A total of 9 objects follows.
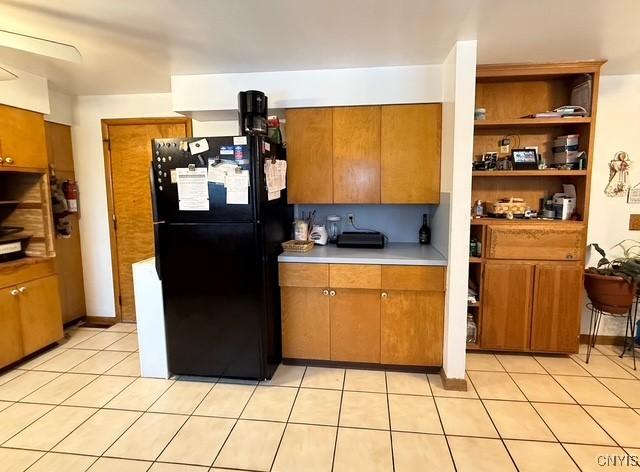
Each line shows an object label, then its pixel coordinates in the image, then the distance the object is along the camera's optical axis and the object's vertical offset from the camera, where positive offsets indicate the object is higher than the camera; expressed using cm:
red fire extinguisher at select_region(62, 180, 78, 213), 353 +7
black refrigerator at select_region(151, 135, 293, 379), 239 -40
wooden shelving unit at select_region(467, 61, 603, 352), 273 +6
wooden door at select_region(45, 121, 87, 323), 343 -46
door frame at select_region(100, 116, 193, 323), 346 +31
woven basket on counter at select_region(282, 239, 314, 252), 279 -35
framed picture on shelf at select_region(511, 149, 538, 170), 288 +30
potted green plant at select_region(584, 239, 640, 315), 268 -64
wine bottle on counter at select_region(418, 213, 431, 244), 310 -29
